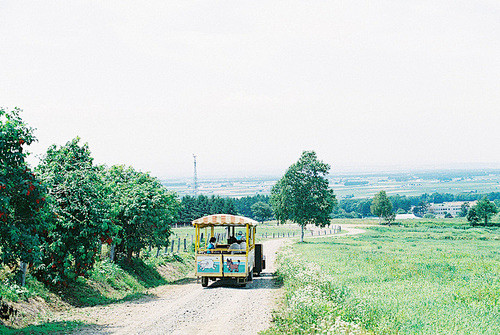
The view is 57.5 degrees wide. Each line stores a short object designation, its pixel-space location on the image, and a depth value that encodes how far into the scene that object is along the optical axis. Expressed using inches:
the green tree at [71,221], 653.9
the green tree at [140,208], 960.9
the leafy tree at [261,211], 6427.2
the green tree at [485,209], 4352.9
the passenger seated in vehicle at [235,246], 876.0
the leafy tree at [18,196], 486.9
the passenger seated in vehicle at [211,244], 848.1
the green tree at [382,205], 5457.7
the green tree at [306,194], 2630.4
